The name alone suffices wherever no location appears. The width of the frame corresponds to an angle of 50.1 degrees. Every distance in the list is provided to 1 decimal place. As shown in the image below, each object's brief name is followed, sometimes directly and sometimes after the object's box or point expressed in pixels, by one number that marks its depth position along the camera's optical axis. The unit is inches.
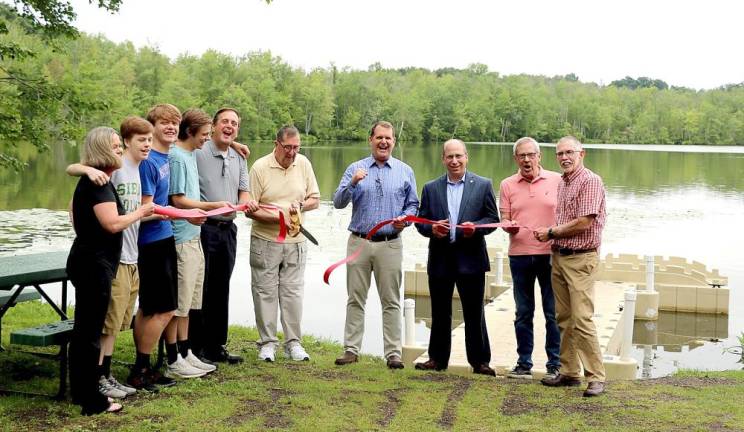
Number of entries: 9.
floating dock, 372.8
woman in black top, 192.7
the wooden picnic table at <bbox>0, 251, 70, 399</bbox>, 216.2
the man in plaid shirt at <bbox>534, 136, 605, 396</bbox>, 239.0
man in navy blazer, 263.0
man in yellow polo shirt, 274.5
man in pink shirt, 264.5
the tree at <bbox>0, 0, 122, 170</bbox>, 427.5
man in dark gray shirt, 260.8
